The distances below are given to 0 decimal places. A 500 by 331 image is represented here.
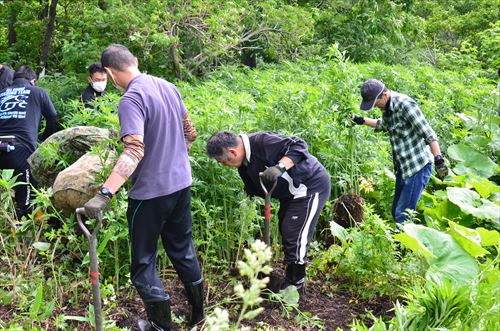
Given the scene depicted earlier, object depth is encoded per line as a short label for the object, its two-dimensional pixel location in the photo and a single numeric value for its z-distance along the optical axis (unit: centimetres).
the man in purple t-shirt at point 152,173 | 361
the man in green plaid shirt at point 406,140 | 545
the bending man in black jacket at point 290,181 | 429
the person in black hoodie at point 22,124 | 592
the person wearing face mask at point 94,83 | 673
